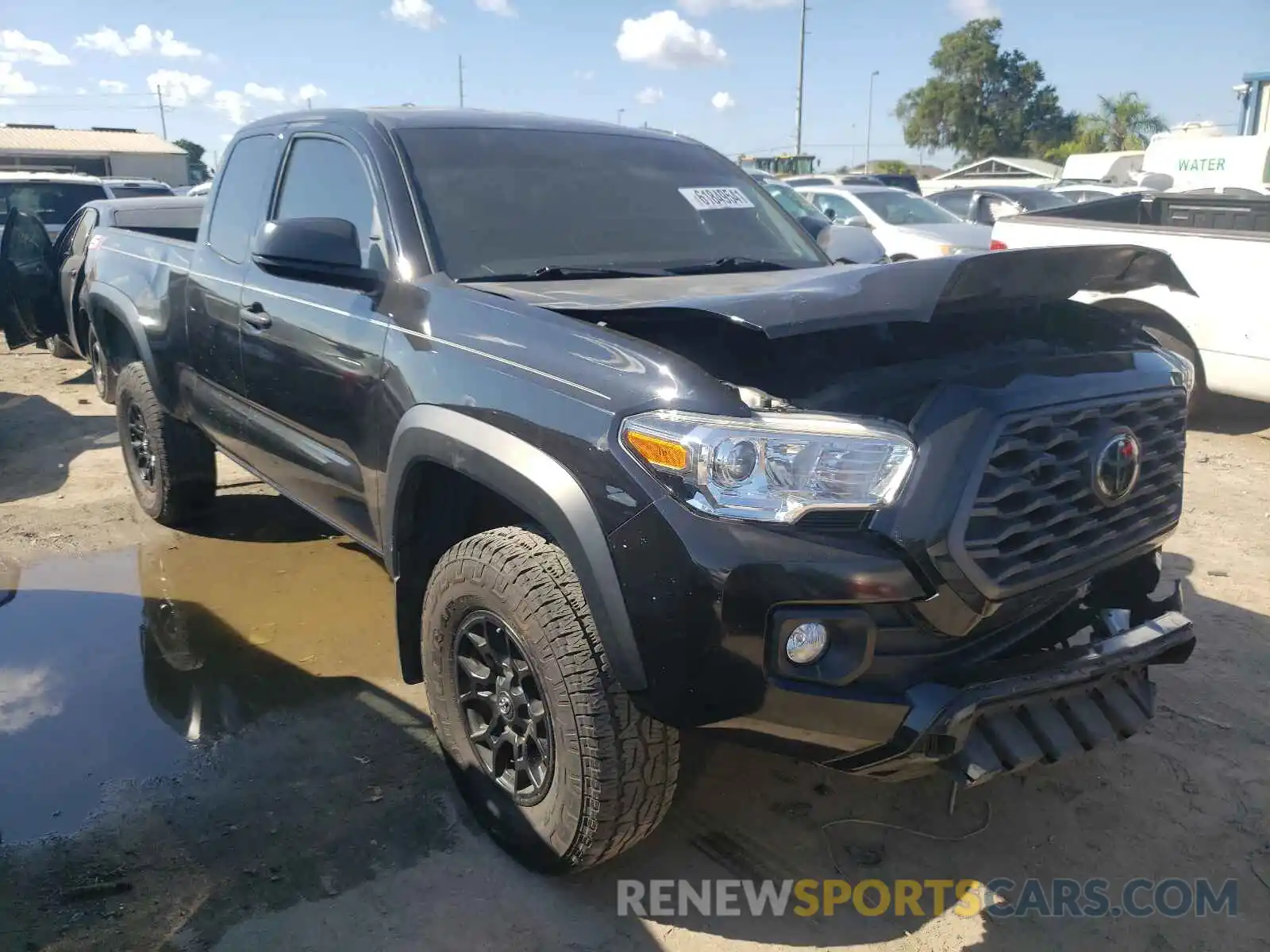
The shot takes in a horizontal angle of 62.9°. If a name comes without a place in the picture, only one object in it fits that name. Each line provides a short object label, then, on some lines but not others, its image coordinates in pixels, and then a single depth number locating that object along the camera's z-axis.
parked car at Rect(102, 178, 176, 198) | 13.62
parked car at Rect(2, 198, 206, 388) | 7.44
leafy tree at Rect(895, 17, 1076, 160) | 62.66
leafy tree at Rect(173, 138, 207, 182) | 56.75
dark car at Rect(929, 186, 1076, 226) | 10.96
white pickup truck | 6.51
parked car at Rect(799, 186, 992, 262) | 10.87
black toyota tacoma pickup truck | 2.13
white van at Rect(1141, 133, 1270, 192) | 15.95
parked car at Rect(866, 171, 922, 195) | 24.35
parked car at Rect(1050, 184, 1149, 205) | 16.55
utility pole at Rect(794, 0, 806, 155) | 44.94
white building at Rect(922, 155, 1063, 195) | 25.20
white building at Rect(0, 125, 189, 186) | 35.41
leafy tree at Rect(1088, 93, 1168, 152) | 62.91
